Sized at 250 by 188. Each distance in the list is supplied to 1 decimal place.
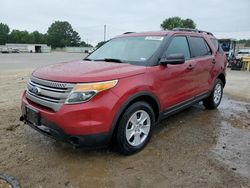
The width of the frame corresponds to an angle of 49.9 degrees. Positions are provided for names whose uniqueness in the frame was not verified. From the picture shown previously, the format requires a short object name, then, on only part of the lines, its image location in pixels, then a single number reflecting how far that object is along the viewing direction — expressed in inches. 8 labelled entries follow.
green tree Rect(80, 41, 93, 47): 4815.5
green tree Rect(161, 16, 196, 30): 2786.4
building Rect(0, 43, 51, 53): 3007.4
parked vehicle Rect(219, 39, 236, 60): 865.2
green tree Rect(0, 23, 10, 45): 4006.9
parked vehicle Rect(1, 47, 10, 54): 2399.6
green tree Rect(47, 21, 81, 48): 4576.8
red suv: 128.4
